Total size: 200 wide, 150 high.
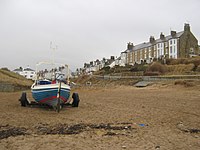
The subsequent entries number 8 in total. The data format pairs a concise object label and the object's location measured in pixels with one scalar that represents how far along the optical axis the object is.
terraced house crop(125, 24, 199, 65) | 51.35
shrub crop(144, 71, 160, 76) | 31.98
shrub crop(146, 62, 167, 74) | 33.04
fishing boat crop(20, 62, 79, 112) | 9.13
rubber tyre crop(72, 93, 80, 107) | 10.27
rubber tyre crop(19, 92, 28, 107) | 10.02
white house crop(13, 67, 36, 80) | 94.47
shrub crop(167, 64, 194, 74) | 31.12
